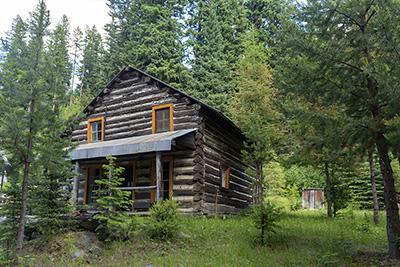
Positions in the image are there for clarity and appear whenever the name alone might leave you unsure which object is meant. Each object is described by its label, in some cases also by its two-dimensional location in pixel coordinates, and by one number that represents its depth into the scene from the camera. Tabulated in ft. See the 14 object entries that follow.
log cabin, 42.04
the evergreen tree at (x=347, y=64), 22.34
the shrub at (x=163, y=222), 28.50
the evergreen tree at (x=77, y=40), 159.22
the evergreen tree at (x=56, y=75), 24.50
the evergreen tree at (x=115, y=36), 119.14
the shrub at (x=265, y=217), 27.12
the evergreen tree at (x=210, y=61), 98.70
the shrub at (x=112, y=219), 27.14
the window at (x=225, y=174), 50.73
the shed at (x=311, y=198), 68.64
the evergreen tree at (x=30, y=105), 23.07
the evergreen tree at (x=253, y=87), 80.22
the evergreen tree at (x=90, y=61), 138.92
